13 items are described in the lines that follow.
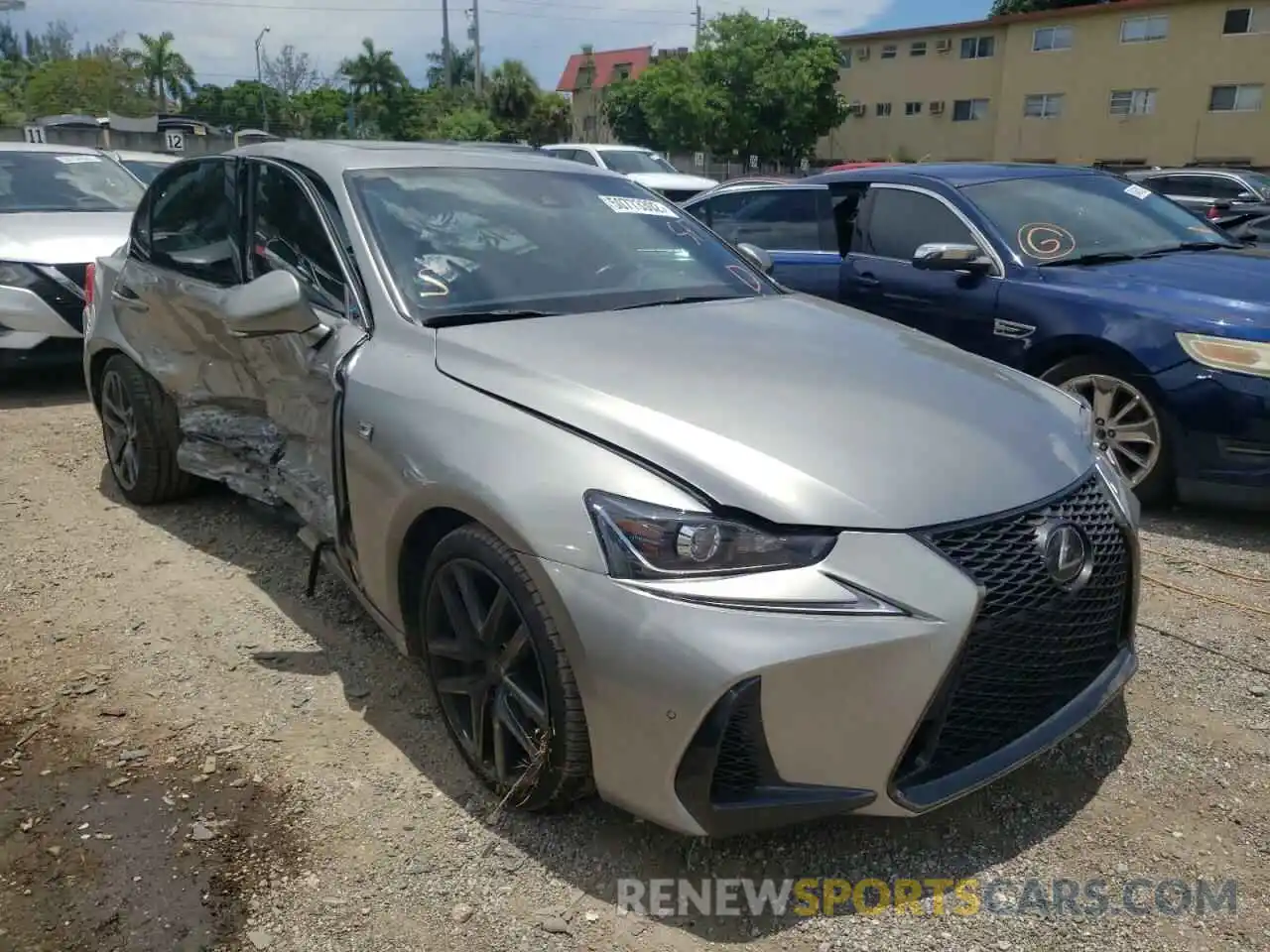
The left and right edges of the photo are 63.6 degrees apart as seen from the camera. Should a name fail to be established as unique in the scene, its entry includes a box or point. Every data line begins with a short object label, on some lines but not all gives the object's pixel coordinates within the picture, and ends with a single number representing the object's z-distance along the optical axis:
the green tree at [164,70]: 71.25
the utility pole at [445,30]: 60.44
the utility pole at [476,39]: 59.72
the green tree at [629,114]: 46.81
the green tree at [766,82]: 42.09
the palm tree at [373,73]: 70.00
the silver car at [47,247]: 6.81
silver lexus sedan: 2.08
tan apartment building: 34.81
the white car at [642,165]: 17.16
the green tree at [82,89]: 58.32
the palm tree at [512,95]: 55.28
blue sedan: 4.30
